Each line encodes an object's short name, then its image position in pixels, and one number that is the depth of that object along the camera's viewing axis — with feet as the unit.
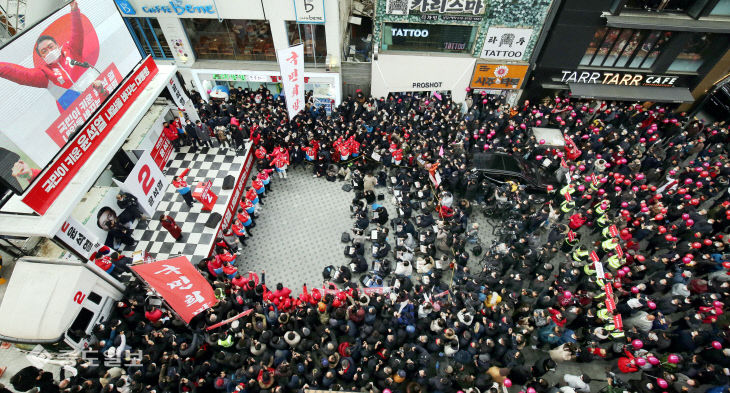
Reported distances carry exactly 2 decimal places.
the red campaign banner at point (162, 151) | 52.26
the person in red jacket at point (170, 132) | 54.34
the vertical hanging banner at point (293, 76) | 46.24
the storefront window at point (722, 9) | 53.46
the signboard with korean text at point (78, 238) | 35.83
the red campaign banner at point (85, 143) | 32.63
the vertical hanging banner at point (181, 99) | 51.64
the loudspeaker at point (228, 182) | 50.80
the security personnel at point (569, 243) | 45.30
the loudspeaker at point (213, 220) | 46.78
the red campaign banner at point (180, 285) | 32.91
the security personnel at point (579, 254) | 42.68
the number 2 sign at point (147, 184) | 42.40
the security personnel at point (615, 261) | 40.98
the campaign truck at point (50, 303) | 31.65
